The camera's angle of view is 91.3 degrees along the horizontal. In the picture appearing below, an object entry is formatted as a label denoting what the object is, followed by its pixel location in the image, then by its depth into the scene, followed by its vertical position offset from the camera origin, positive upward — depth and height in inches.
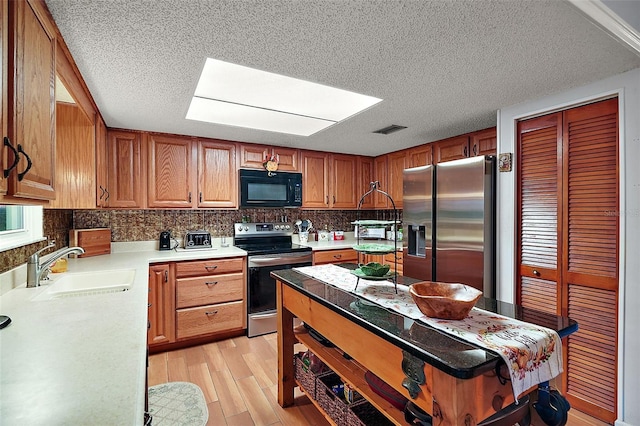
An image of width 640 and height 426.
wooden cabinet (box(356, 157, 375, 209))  171.6 +18.9
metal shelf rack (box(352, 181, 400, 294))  60.6 -7.5
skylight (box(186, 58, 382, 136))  75.2 +32.2
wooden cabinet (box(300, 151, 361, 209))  156.0 +16.3
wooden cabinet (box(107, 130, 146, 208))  114.7 +15.8
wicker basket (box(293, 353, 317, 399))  74.4 -41.1
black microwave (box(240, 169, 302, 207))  137.2 +10.5
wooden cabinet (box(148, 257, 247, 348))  112.3 -33.3
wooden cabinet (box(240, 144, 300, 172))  139.3 +25.7
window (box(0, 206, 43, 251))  68.5 -3.7
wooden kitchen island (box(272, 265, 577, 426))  36.2 -20.1
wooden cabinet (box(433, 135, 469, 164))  124.1 +26.2
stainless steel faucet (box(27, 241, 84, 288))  68.2 -12.7
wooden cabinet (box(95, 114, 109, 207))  94.8 +15.3
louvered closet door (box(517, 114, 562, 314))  85.3 +0.1
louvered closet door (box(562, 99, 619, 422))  74.7 -9.9
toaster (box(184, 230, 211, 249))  131.6 -11.9
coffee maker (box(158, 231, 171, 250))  130.0 -12.4
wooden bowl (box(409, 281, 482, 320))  45.6 -13.7
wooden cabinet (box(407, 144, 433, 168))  138.8 +26.0
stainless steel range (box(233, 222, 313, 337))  126.3 -26.5
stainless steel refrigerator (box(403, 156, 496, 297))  98.5 -3.5
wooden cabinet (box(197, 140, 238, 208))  130.3 +15.7
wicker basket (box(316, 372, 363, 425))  63.9 -40.2
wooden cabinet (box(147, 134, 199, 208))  121.4 +15.8
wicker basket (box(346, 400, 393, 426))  59.8 -39.7
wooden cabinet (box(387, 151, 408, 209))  154.6 +19.3
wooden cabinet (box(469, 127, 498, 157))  114.0 +26.4
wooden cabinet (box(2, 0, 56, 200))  36.2 +14.5
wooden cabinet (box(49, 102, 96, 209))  78.6 +14.3
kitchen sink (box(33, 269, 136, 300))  71.6 -18.6
